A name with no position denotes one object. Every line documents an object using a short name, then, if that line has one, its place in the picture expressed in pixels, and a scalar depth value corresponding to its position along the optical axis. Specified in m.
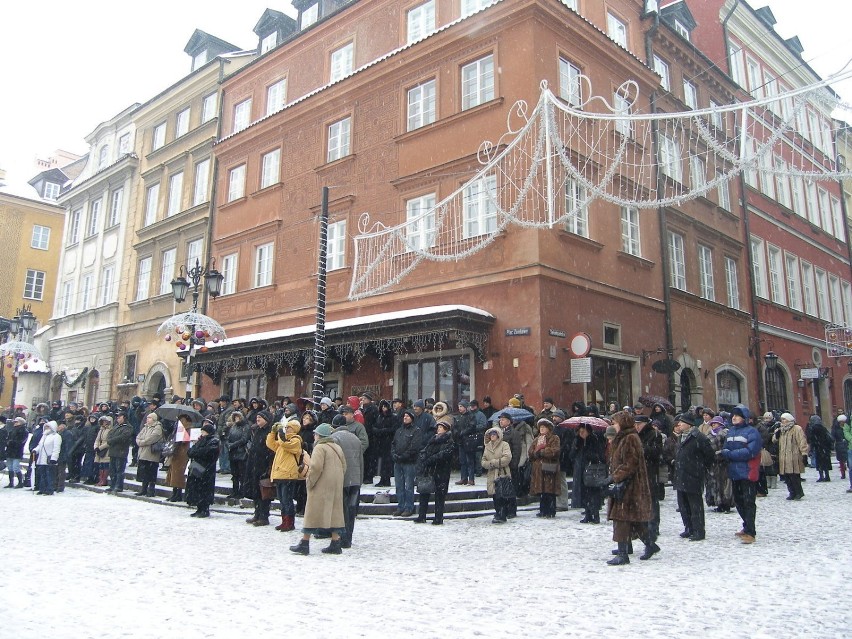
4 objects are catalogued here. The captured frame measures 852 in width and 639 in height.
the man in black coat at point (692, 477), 8.64
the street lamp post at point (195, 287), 17.56
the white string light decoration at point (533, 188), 15.45
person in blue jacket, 8.59
